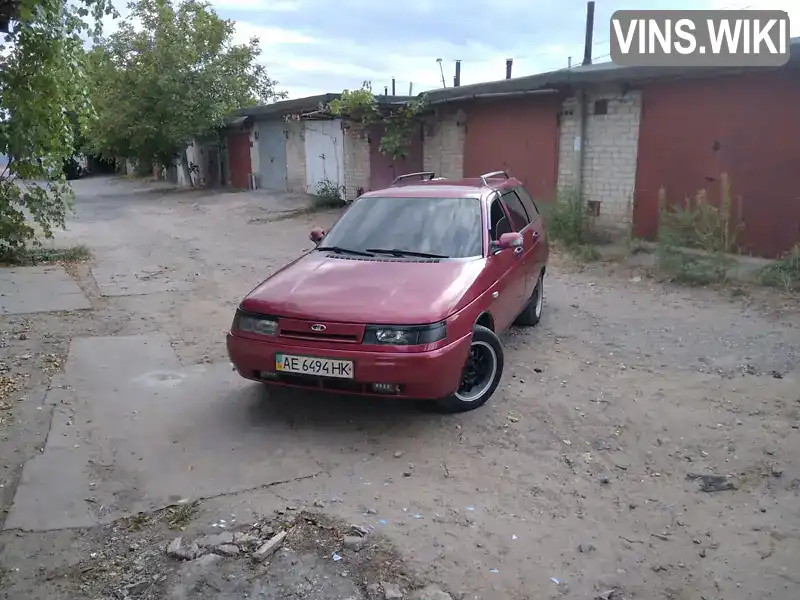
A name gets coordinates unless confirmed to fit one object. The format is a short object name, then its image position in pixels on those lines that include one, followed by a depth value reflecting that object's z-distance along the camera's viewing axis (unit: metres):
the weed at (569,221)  11.22
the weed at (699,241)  8.53
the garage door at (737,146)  8.75
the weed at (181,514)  3.45
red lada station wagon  4.21
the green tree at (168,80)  24.45
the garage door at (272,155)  22.88
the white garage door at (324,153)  18.86
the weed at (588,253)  10.38
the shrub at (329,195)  18.45
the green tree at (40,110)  7.67
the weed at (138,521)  3.45
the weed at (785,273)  7.94
